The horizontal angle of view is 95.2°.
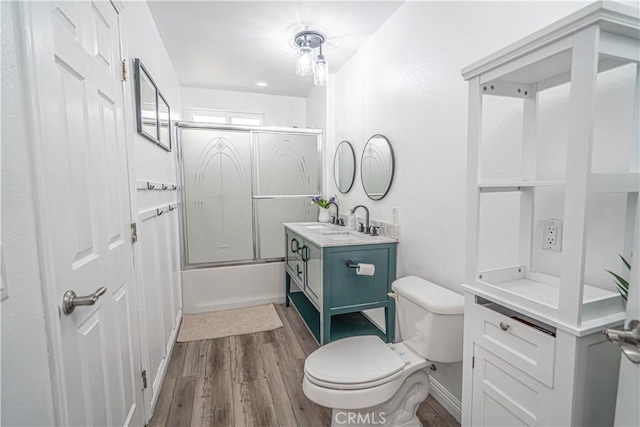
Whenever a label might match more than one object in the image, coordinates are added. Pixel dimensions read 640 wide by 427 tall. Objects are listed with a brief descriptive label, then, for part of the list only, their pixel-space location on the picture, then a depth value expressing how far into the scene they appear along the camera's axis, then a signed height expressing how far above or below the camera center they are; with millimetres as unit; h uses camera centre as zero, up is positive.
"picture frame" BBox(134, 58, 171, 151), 1546 +506
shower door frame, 2945 +89
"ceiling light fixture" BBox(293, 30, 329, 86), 2258 +996
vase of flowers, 3137 -209
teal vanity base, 1960 -632
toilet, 1260 -822
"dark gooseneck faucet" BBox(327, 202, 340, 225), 3017 -293
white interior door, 758 -36
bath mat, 2570 -1273
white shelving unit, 748 -315
